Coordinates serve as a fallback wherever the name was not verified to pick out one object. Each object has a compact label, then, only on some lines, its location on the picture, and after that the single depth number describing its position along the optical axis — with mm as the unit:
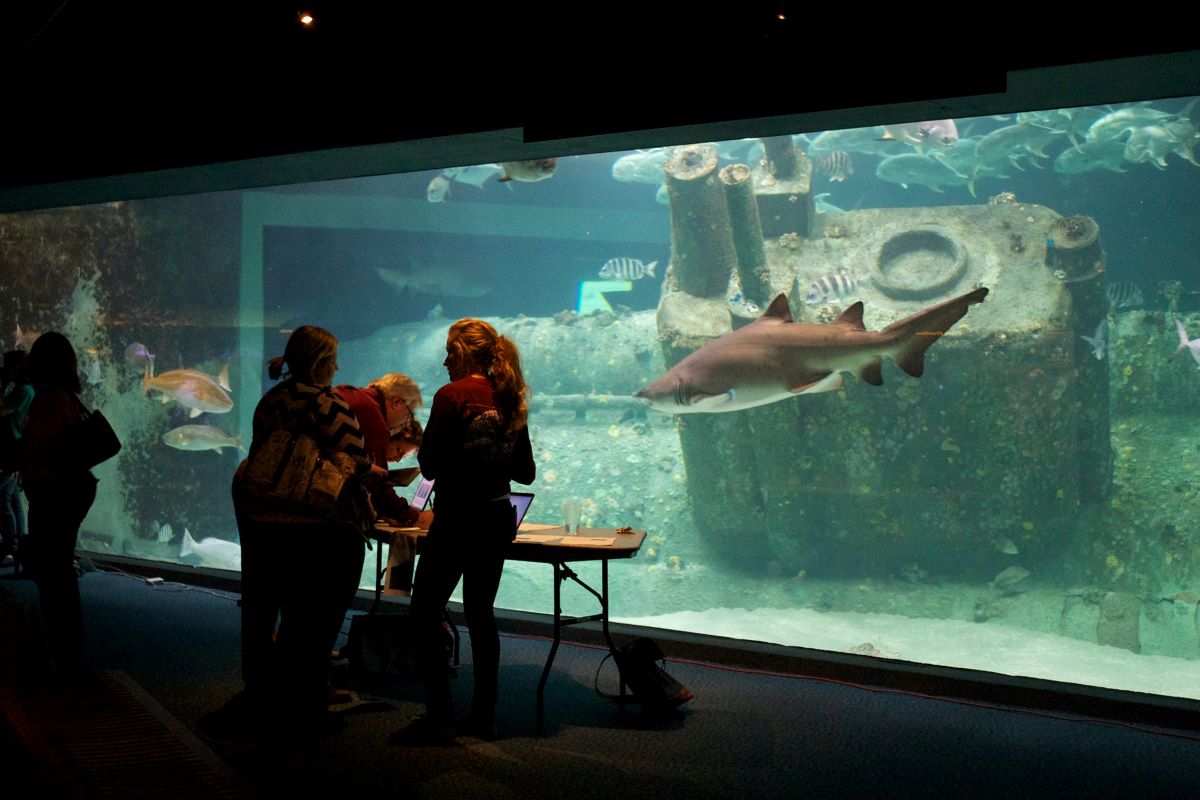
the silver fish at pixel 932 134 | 12883
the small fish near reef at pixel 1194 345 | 10234
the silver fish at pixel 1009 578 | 13227
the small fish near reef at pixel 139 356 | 12109
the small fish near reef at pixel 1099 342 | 11336
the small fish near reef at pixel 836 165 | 17359
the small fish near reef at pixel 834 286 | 10859
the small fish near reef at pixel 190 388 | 9359
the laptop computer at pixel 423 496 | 4145
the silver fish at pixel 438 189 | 17573
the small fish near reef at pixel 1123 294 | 13781
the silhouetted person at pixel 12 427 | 5809
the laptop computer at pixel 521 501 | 3684
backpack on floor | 3672
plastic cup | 3922
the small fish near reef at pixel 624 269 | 14377
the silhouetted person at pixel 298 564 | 3035
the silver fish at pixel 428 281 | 21516
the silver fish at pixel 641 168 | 19953
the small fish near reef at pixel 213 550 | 12349
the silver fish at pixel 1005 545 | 12880
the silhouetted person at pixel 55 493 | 3611
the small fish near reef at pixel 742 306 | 10617
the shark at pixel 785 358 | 5055
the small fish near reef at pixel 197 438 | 10648
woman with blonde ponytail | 3094
